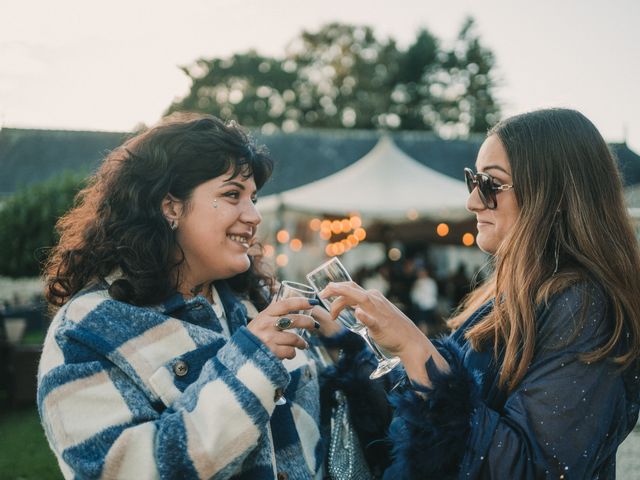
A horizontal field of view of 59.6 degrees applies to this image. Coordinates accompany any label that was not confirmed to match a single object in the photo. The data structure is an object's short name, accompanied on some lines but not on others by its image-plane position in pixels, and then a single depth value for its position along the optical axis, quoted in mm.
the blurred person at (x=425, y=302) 9547
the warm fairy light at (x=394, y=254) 11622
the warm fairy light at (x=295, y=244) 13641
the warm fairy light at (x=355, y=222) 10595
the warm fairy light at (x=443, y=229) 11781
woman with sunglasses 1591
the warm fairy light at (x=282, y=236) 10762
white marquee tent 9180
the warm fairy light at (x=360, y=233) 11773
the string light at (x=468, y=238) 12416
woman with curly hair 1594
